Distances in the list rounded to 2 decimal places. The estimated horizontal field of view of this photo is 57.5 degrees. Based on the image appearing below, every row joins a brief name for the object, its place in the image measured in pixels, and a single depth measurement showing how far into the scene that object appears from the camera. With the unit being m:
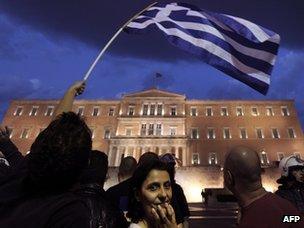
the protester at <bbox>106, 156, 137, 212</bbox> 3.71
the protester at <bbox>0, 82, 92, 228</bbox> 1.48
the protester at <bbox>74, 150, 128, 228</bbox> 2.59
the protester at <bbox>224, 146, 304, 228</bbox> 2.40
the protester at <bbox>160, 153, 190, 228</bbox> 3.55
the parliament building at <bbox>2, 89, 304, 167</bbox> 44.72
